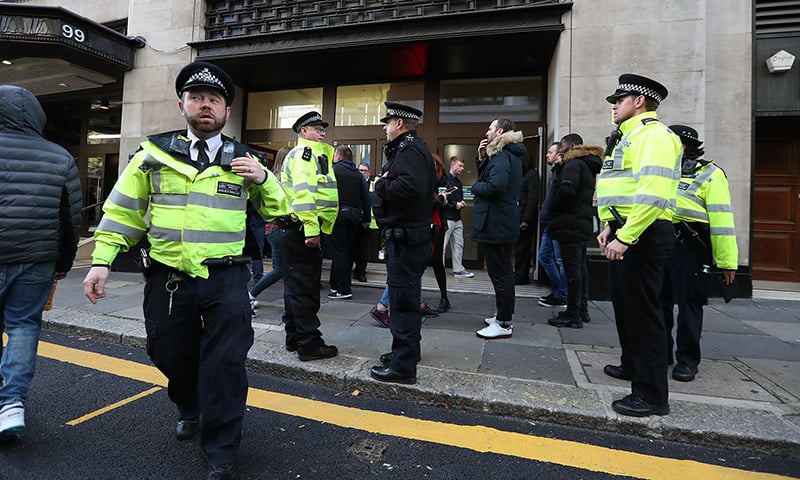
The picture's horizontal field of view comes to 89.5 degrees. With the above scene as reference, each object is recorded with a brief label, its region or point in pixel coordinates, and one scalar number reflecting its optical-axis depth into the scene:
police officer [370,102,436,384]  2.88
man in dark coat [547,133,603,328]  4.38
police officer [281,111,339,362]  3.27
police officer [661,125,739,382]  2.99
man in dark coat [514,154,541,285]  6.50
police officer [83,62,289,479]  1.88
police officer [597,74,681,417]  2.35
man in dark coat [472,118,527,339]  3.86
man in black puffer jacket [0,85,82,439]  2.25
